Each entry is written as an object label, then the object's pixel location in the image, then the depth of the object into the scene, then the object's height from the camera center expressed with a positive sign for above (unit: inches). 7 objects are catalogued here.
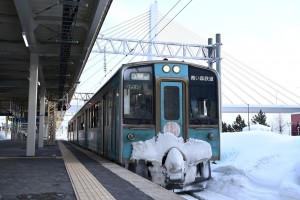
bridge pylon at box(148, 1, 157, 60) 1132.5 +217.5
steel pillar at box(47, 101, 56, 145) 1311.5 +27.8
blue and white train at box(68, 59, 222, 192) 393.7 +8.8
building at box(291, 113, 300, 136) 2175.2 +35.5
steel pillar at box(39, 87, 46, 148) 1030.0 +25.4
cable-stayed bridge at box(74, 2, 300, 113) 1103.0 +217.7
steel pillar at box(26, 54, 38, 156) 680.4 +51.0
